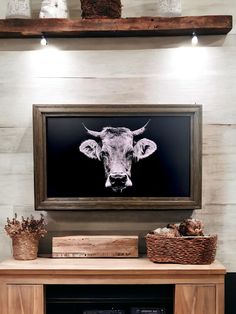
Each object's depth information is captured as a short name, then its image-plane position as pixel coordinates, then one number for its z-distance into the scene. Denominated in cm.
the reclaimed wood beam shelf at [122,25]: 282
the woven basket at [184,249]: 265
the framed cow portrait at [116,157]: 287
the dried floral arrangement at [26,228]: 279
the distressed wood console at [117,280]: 259
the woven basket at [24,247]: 279
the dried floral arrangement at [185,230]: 270
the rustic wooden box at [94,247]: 281
